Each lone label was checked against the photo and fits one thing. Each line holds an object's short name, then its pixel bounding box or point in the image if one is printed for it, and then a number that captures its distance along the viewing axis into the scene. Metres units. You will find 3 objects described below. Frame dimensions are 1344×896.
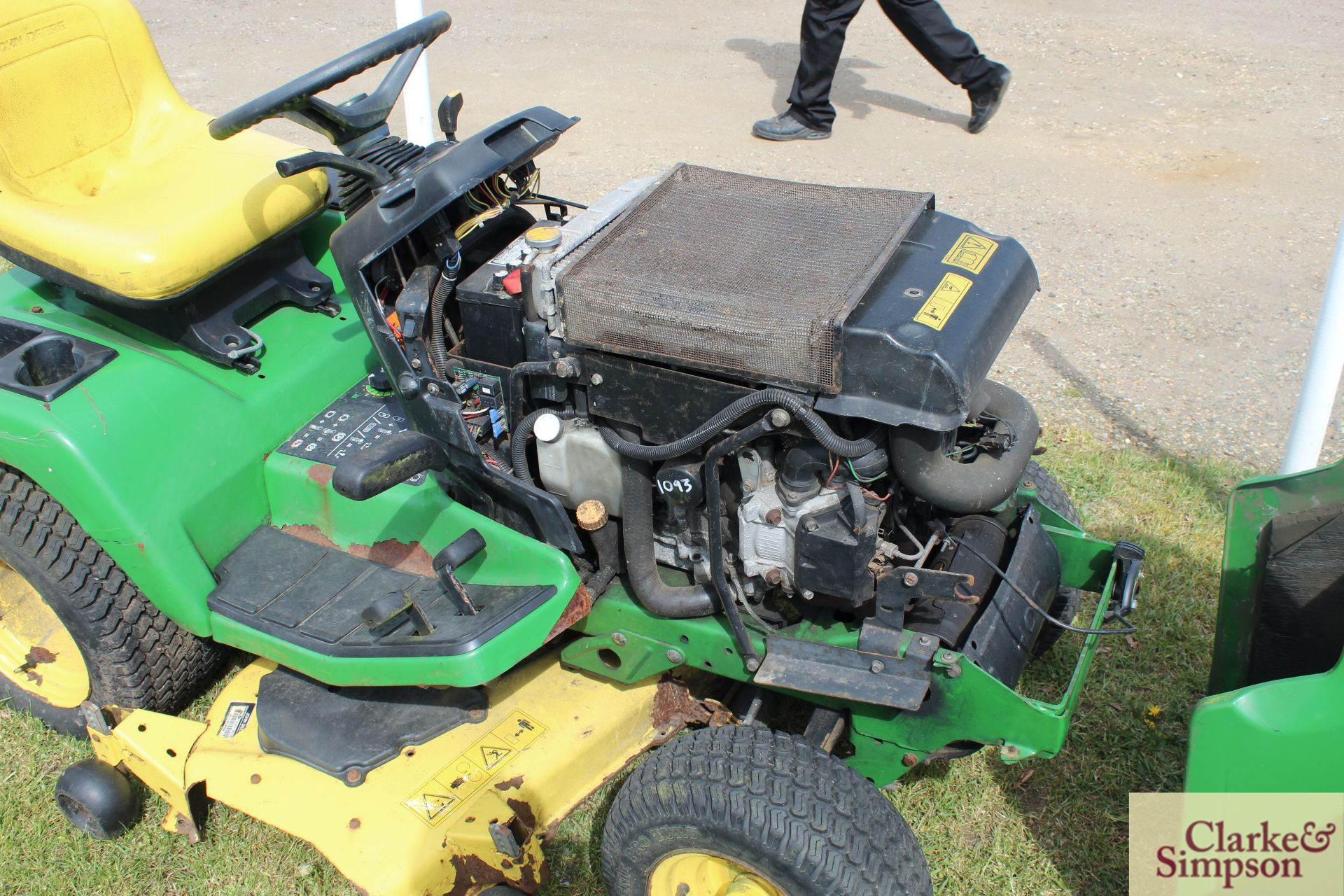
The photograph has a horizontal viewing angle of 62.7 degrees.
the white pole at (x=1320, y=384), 3.06
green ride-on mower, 2.17
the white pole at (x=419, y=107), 4.24
